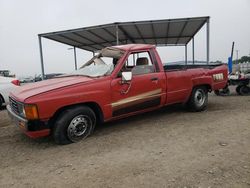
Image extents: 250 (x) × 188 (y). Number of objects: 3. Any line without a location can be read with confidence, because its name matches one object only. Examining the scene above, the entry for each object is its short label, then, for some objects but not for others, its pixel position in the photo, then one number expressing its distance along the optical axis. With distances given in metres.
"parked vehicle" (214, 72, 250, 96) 10.42
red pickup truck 3.86
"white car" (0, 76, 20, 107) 8.12
